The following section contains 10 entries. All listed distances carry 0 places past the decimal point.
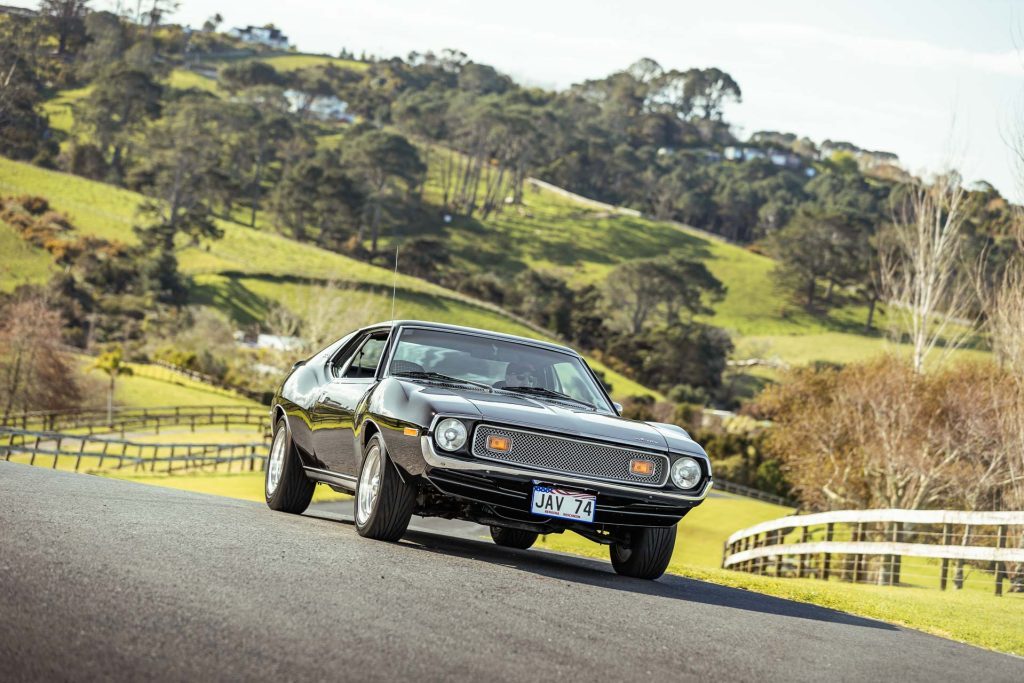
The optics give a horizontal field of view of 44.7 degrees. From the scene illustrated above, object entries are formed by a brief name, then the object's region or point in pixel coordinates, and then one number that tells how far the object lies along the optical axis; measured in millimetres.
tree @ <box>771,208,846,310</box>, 120188
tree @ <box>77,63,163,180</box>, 116500
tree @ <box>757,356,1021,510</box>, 31250
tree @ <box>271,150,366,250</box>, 109562
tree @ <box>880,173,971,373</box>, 37062
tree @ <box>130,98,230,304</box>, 85812
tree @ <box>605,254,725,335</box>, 104750
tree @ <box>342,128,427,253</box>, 121562
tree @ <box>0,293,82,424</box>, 55594
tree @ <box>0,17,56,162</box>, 98312
